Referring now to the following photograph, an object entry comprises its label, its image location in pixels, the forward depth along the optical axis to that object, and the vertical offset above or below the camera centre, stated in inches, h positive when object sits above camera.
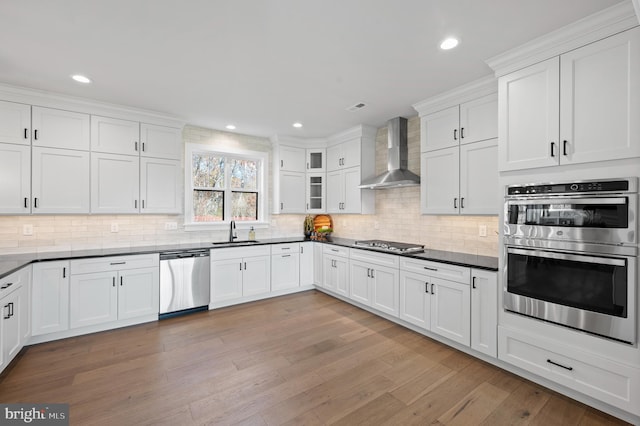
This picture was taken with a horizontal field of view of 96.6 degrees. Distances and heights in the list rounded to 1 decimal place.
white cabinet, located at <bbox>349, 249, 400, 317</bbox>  138.6 -35.1
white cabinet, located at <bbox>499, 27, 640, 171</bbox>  74.8 +31.5
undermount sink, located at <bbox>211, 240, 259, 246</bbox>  170.2 -18.8
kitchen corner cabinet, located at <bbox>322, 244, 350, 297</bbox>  169.8 -35.0
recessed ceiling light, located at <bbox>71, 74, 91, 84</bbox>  112.4 +53.4
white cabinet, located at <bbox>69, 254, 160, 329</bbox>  125.3 -36.0
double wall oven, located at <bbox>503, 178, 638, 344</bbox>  74.1 -11.7
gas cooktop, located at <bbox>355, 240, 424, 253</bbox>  140.3 -17.6
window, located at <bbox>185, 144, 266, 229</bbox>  178.9 +17.8
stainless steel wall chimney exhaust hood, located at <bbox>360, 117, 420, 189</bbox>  155.3 +32.8
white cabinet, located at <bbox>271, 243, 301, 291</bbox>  181.9 -34.8
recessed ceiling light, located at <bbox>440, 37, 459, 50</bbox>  88.1 +53.7
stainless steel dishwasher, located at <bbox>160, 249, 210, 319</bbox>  145.9 -36.7
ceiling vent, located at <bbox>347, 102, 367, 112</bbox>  142.8 +54.5
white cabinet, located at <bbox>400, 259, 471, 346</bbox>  109.7 -35.6
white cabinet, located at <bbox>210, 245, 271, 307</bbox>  161.2 -35.4
